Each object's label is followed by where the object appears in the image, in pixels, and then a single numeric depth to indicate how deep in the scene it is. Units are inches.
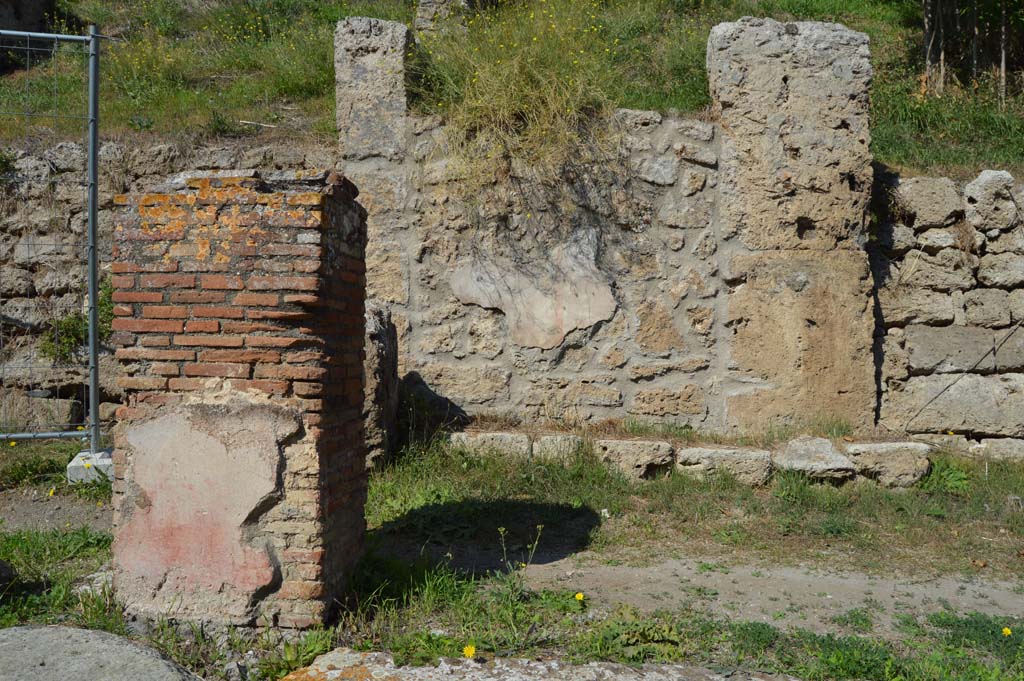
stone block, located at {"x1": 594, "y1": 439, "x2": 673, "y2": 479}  210.5
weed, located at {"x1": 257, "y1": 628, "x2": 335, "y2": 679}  119.1
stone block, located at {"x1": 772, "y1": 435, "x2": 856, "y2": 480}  206.4
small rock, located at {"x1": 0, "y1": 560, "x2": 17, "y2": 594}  139.1
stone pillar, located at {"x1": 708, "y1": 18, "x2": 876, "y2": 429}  224.1
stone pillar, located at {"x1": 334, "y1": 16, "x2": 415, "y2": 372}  240.7
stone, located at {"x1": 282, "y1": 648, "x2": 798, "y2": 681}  115.5
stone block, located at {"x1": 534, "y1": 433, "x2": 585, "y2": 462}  213.2
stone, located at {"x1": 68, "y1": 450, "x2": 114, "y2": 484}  204.8
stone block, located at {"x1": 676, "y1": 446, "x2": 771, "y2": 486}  208.2
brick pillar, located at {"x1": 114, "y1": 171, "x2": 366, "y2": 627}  125.8
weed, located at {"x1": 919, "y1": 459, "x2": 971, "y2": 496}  208.5
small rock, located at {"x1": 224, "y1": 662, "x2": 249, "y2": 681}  117.4
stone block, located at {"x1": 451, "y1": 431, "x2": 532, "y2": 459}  215.0
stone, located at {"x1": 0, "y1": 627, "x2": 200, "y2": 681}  106.8
